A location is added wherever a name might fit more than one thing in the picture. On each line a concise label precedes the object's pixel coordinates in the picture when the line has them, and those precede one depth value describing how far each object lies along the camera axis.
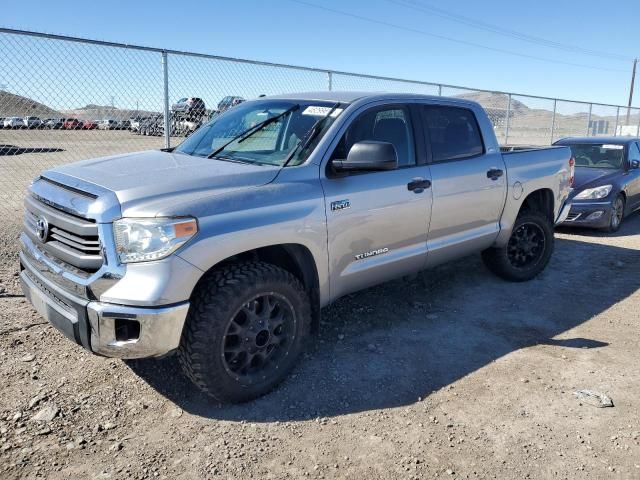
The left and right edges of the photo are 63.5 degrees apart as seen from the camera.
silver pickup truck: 2.72
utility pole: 51.62
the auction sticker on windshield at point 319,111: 3.73
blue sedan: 7.98
